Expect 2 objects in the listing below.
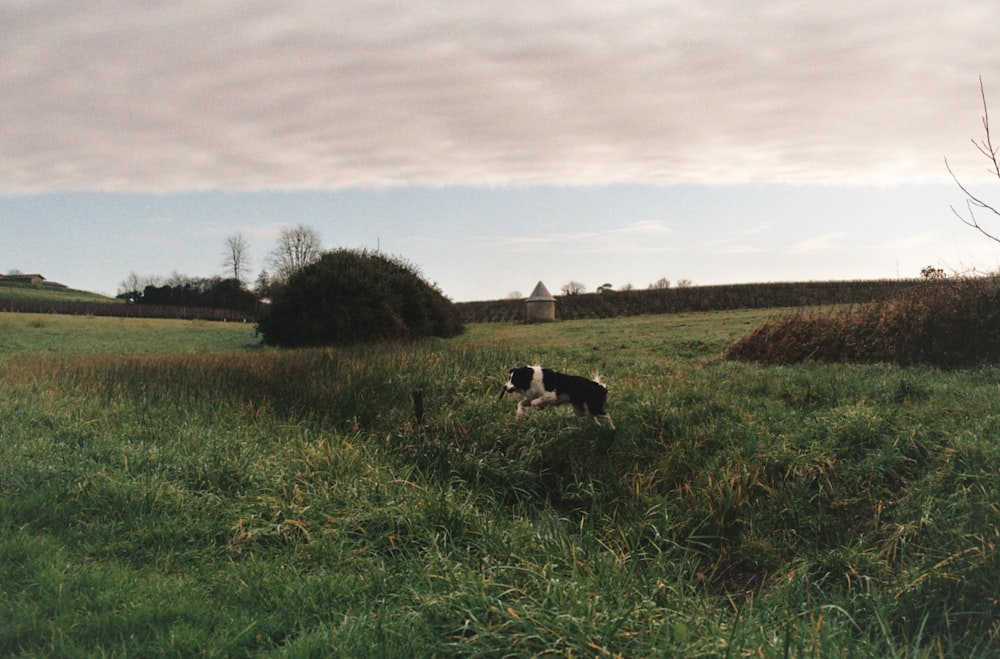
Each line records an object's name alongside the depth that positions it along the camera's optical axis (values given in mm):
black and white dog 8094
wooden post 9328
